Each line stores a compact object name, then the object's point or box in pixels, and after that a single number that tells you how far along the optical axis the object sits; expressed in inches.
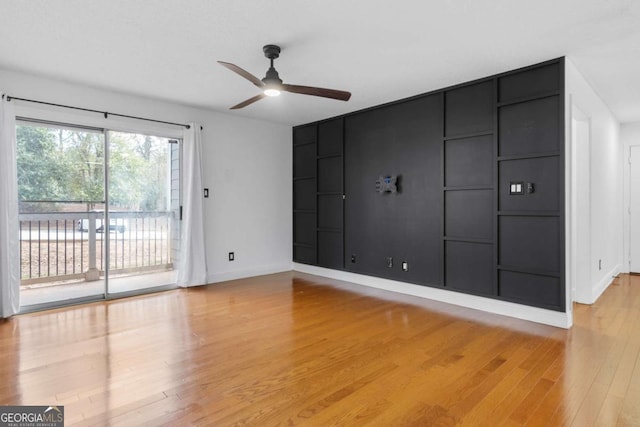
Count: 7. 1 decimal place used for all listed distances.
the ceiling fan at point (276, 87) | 123.1
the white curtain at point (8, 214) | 142.9
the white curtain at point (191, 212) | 197.6
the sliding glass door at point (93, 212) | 158.2
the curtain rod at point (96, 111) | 148.7
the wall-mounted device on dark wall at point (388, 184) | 191.3
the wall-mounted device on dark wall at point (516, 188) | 143.3
